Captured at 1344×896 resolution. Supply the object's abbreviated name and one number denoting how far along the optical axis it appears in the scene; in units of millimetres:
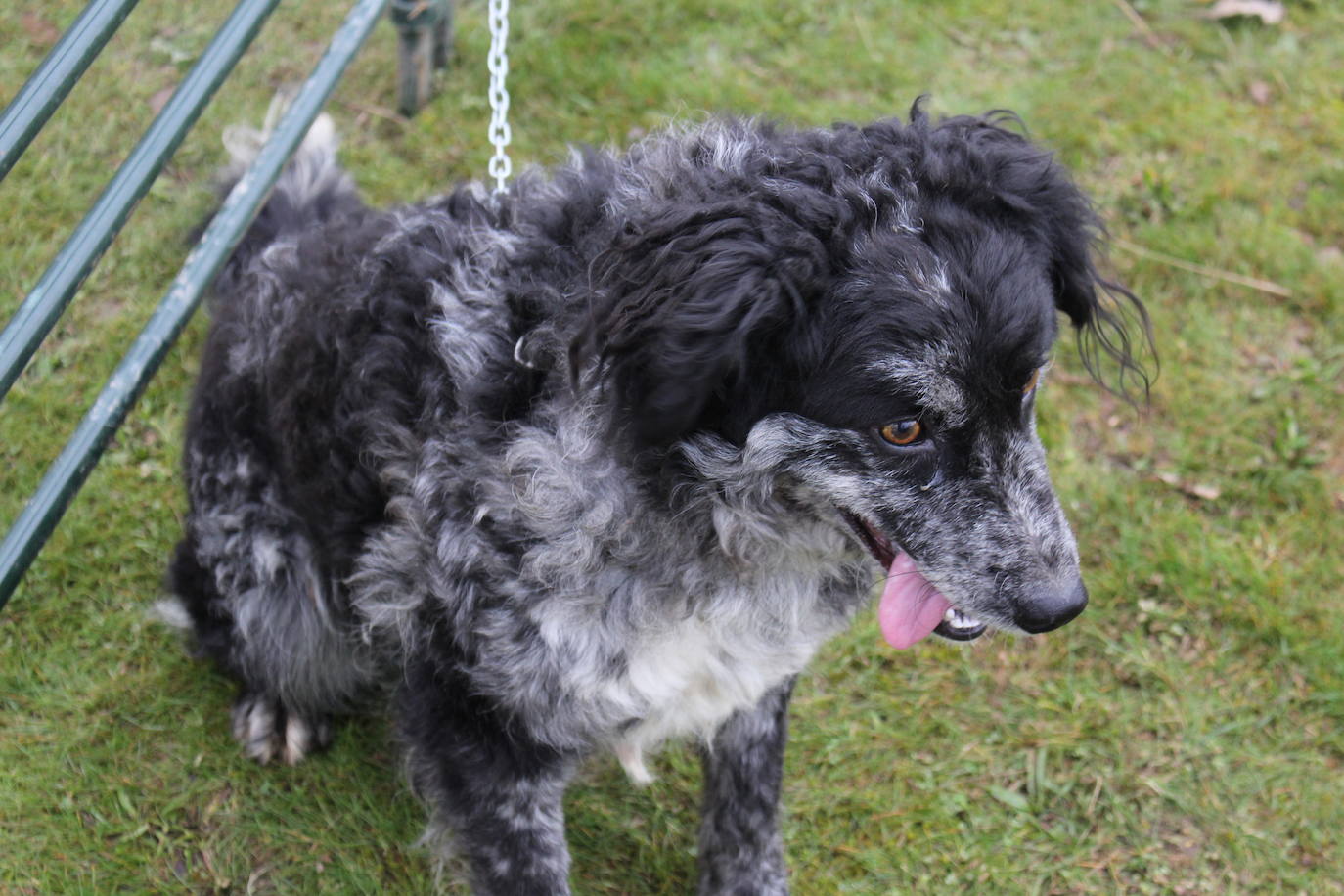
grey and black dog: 2246
